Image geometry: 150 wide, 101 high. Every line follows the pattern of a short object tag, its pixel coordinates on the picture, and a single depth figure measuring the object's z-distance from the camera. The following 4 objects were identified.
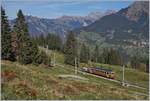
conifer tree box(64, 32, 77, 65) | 153.12
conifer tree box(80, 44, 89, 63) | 189.11
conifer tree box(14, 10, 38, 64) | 92.70
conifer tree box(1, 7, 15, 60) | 79.17
